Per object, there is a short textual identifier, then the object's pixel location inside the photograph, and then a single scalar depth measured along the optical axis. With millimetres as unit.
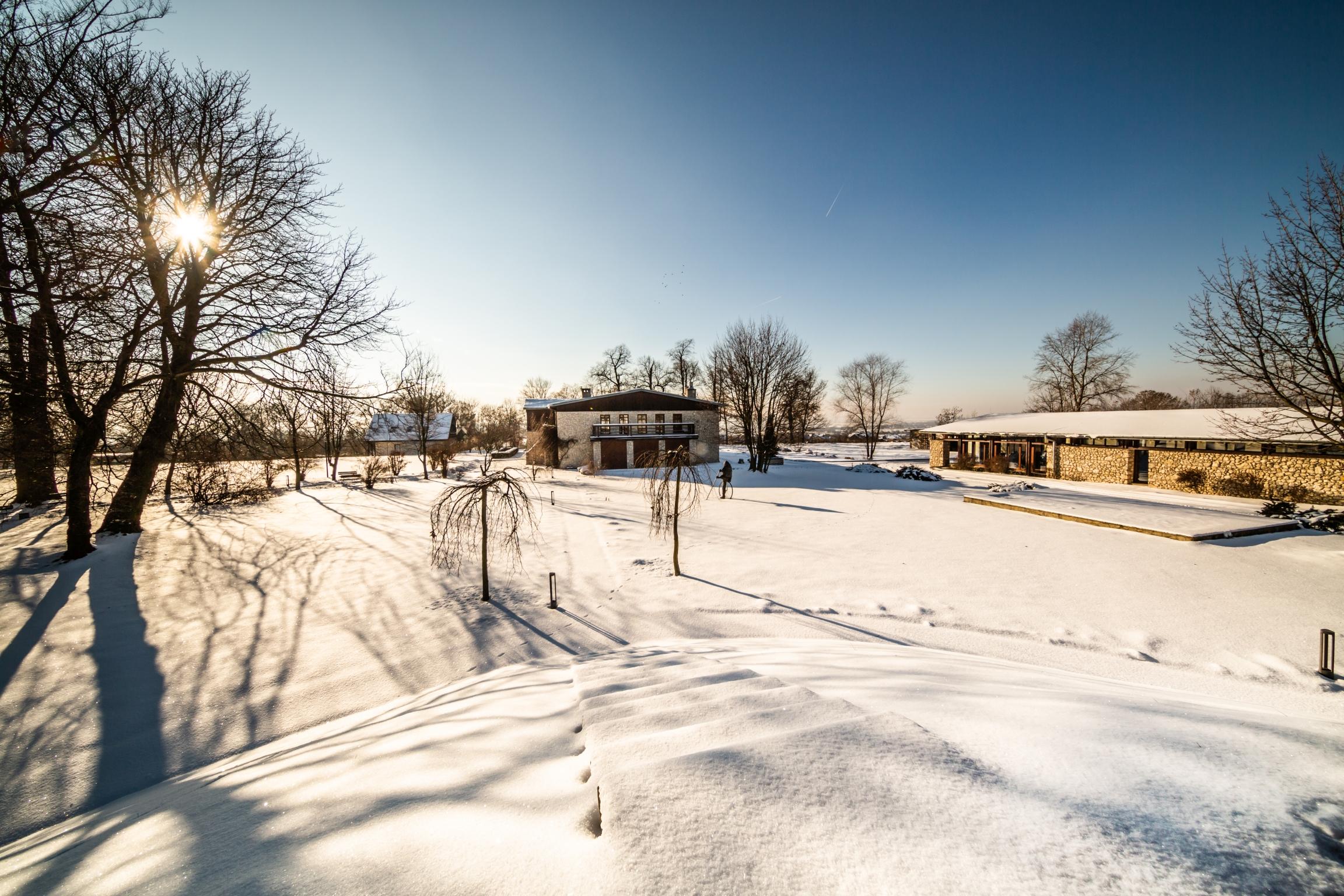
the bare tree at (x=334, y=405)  9094
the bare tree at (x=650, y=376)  55000
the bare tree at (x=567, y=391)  61719
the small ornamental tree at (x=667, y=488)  9523
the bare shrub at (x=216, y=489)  16984
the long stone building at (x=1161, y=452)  16938
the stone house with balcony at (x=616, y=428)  33469
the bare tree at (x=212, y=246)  8625
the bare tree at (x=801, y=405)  36594
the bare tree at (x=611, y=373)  56281
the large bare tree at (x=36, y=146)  5621
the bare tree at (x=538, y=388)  67188
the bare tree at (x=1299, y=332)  7922
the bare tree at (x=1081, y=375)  34844
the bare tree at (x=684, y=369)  52125
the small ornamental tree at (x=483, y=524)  8008
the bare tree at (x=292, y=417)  9109
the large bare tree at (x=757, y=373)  32375
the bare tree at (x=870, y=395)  45531
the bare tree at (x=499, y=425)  61188
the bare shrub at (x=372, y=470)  24688
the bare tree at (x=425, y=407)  29172
